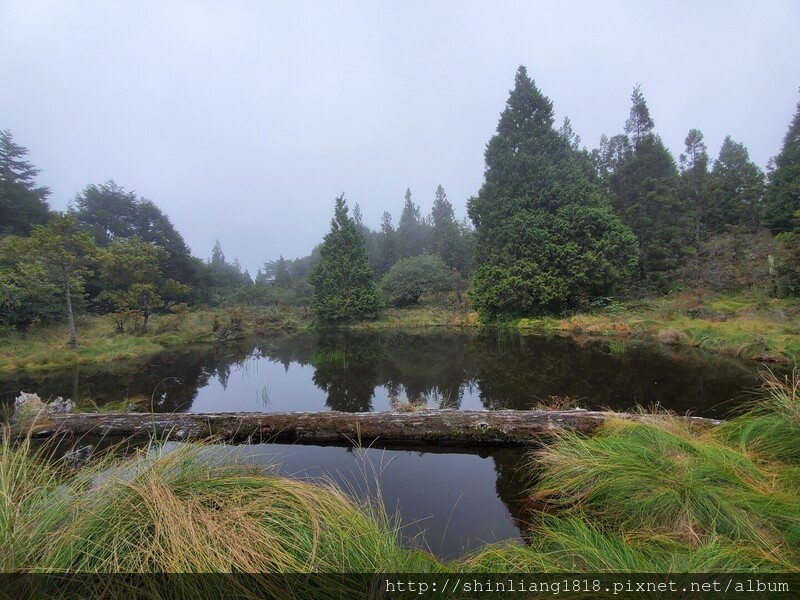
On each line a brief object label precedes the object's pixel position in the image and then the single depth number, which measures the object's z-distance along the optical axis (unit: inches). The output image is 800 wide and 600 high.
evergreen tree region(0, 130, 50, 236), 802.2
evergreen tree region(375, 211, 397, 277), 1676.2
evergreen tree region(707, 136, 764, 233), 917.8
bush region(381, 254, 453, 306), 1157.1
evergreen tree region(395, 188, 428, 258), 1726.1
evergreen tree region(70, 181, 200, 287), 1173.1
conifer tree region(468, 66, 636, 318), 715.4
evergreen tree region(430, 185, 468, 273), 1443.2
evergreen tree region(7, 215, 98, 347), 466.9
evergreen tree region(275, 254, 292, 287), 1617.6
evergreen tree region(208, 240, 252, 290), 1540.6
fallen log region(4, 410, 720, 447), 159.5
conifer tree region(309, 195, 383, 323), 998.4
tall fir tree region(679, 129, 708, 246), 919.1
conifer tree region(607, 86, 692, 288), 840.3
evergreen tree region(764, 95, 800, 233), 803.4
